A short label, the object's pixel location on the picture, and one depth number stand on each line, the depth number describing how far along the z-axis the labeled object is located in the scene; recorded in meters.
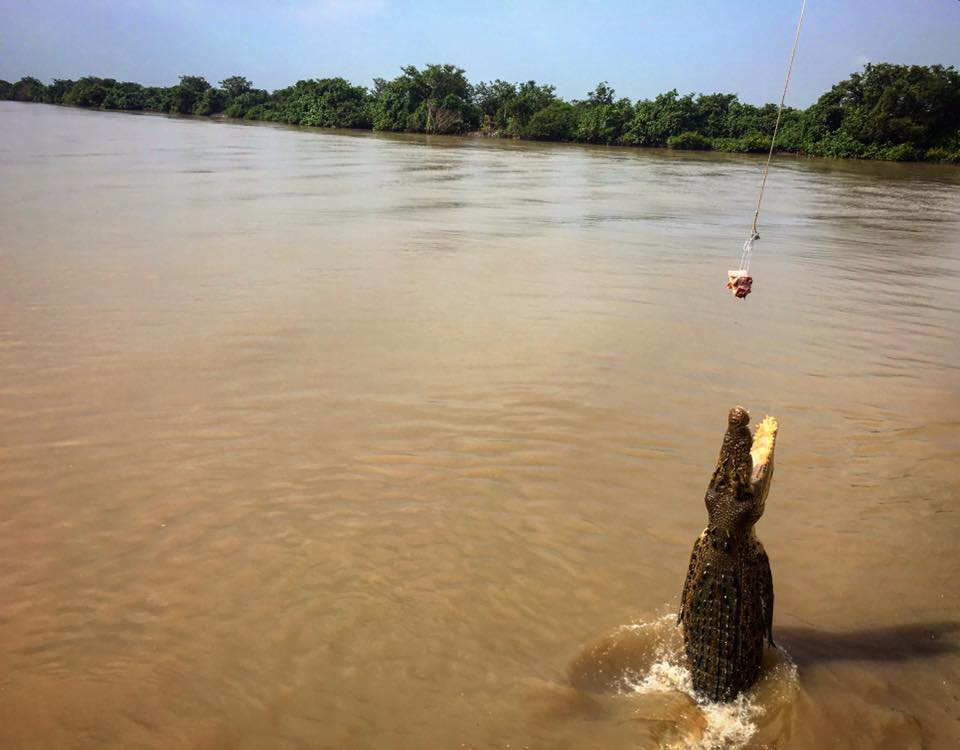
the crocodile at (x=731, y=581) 2.81
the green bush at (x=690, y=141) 50.44
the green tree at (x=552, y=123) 55.47
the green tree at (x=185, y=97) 80.19
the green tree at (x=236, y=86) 82.69
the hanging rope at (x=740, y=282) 4.25
